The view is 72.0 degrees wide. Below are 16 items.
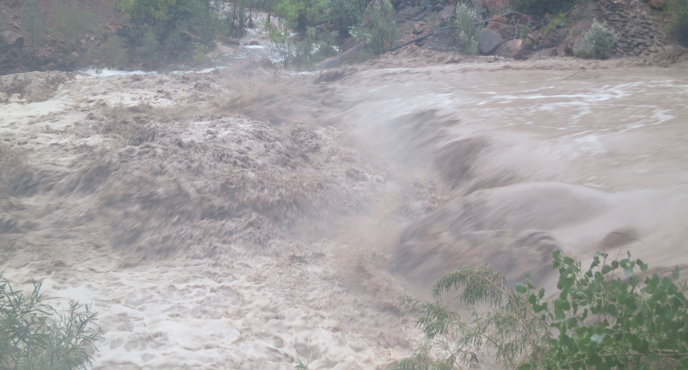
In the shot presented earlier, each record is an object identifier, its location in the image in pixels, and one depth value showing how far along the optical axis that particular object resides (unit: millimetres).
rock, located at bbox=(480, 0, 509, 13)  14633
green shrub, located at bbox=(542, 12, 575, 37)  12961
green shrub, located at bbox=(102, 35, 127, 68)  15130
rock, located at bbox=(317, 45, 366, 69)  14274
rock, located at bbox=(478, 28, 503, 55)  12812
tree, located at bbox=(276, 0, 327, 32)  19178
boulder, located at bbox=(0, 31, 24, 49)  14012
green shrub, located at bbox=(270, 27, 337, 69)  14648
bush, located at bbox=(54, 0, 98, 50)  15258
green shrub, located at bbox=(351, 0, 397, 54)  14078
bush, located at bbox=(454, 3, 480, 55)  12609
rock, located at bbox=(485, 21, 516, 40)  13391
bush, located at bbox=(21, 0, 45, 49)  14578
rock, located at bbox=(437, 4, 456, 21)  15172
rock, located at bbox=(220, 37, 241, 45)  18625
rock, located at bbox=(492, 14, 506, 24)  13764
